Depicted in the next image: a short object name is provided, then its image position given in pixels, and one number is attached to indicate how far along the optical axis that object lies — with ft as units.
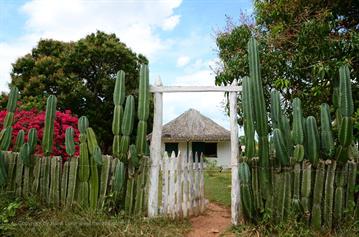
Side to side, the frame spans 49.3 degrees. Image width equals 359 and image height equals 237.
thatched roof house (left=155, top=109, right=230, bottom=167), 71.26
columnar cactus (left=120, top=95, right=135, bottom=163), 21.24
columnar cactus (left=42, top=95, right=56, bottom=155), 22.16
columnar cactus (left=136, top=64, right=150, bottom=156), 21.47
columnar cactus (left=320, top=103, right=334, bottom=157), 19.49
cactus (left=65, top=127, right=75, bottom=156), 21.57
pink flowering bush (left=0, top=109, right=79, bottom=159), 29.71
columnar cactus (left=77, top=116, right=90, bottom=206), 21.18
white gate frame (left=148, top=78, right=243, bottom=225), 21.01
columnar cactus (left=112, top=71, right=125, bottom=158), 21.47
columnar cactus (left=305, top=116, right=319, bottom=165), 19.44
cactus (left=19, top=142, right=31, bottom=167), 21.74
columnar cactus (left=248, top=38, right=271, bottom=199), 20.02
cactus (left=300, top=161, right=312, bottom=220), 19.35
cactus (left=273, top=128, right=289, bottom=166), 19.31
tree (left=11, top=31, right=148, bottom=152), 62.28
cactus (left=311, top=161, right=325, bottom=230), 19.24
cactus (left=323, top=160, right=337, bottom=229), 19.30
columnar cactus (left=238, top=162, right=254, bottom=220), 19.90
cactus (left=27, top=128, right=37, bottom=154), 22.00
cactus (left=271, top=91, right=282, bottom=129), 20.72
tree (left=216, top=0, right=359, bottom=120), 24.77
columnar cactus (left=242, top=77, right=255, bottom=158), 20.06
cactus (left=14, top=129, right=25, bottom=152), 23.06
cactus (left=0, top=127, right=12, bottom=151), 22.65
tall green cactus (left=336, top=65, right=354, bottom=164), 18.90
